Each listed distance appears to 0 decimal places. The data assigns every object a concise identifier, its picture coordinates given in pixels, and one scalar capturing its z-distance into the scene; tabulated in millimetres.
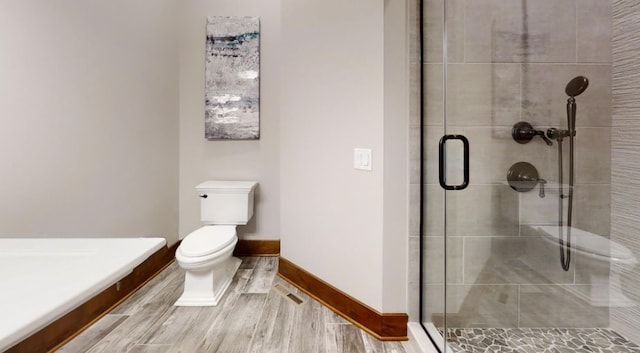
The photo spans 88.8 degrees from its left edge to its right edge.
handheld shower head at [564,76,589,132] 1332
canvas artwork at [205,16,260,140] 3178
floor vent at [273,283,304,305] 2273
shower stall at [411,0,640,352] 1287
